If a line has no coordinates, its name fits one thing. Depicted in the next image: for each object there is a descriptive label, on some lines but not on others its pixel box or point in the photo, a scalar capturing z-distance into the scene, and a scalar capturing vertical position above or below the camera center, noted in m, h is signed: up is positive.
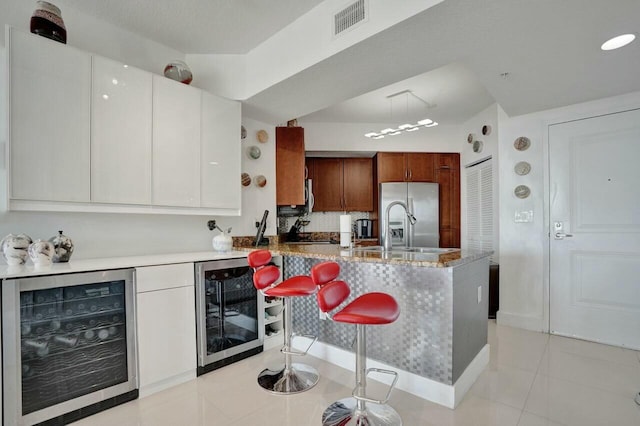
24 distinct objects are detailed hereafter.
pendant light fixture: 3.44 +1.00
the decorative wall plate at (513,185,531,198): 3.46 +0.24
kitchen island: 1.95 -0.73
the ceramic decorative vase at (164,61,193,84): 2.68 +1.27
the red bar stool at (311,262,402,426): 1.54 -0.53
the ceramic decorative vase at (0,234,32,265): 1.83 -0.19
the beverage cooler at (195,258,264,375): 2.39 -0.86
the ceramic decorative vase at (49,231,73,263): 2.08 -0.22
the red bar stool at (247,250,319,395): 2.02 -0.82
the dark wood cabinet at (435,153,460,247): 4.91 +0.26
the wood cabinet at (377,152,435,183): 4.91 +0.74
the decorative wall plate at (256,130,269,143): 3.63 +0.94
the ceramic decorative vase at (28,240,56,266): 1.87 -0.23
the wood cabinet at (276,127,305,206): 3.84 +0.61
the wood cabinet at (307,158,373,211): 5.10 +0.48
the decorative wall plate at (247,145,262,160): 3.54 +0.73
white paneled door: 2.89 -0.18
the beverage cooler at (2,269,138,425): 1.64 -0.79
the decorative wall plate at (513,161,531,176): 3.45 +0.50
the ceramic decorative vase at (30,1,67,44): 1.98 +1.28
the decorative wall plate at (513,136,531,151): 3.45 +0.78
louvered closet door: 4.26 +0.09
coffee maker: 5.22 -0.27
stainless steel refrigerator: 4.83 +0.08
